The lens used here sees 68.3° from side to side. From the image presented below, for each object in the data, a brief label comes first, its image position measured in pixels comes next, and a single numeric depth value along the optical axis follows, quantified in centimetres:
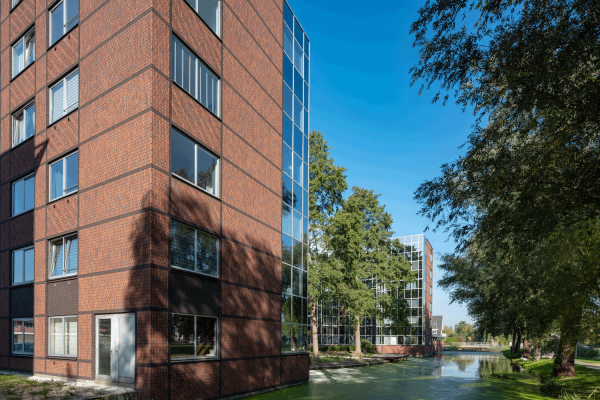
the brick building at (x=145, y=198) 1297
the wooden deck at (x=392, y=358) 4326
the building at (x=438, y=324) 11999
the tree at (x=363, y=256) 3494
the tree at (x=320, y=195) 3494
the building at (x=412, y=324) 5762
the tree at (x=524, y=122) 889
